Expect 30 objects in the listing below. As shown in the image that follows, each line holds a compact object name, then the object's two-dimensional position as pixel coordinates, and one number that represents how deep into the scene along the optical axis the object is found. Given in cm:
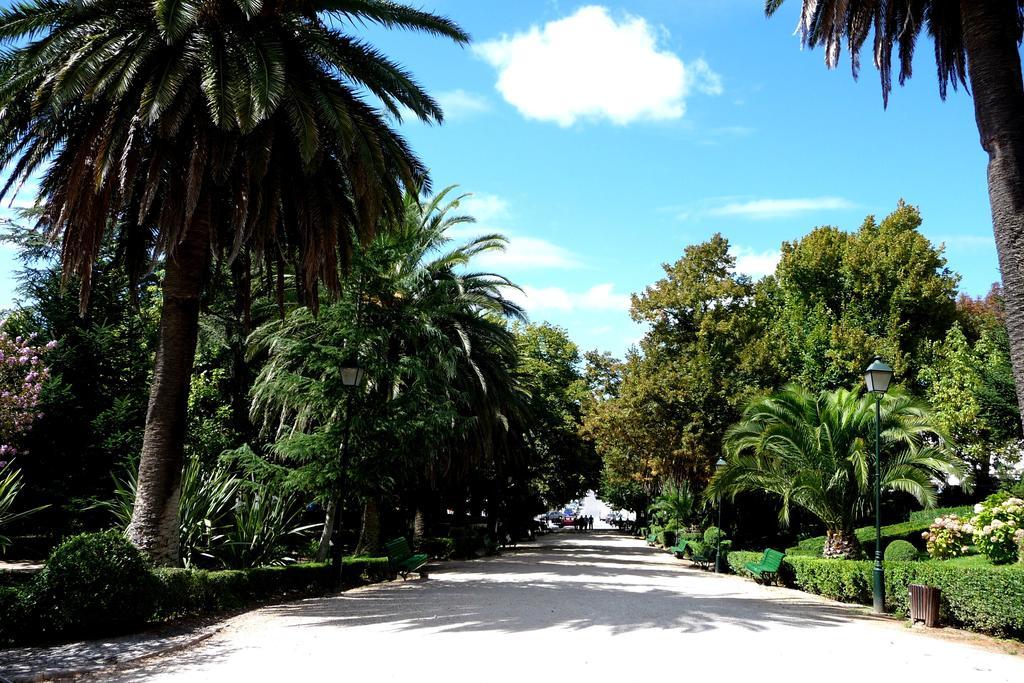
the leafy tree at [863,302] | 3731
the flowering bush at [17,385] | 1898
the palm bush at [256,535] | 1460
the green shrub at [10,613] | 862
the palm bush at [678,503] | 3778
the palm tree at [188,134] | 1137
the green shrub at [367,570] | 1748
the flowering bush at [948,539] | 1488
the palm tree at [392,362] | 1725
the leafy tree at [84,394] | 2177
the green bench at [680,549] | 3225
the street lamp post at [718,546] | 2499
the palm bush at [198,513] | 1366
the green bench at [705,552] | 2727
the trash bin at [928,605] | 1216
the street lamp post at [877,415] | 1406
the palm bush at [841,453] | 1767
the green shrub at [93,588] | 904
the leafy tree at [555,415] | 3750
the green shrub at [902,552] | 1844
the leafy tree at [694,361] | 3156
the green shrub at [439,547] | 2769
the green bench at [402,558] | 1852
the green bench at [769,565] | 1900
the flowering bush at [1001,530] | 1204
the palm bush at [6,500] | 1245
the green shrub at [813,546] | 2391
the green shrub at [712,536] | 2787
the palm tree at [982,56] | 988
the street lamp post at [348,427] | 1603
